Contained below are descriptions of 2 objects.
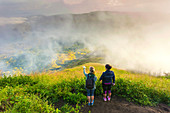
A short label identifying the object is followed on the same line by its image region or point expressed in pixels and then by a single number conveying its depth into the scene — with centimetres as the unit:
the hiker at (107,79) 693
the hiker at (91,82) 634
